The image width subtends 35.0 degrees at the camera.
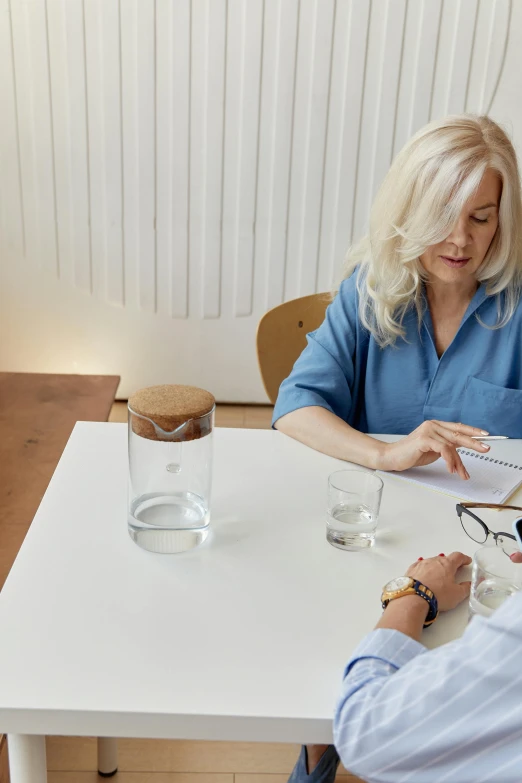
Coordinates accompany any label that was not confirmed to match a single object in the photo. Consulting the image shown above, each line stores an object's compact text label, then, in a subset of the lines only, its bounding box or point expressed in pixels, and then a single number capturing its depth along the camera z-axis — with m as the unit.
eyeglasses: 1.17
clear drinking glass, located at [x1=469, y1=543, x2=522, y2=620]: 0.99
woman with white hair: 1.56
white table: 0.82
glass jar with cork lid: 1.09
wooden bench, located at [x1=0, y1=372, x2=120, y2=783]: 1.69
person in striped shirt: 0.74
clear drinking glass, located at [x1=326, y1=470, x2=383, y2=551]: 1.14
